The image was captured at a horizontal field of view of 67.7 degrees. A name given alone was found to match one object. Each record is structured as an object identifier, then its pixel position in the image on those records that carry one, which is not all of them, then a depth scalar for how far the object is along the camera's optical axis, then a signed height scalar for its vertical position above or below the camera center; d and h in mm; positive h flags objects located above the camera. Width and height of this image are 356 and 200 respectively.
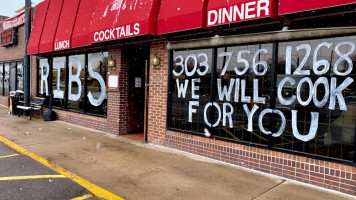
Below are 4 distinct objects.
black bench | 11257 -685
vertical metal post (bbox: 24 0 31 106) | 11751 +1327
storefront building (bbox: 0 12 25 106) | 13711 +1960
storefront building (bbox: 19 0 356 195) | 4266 +306
